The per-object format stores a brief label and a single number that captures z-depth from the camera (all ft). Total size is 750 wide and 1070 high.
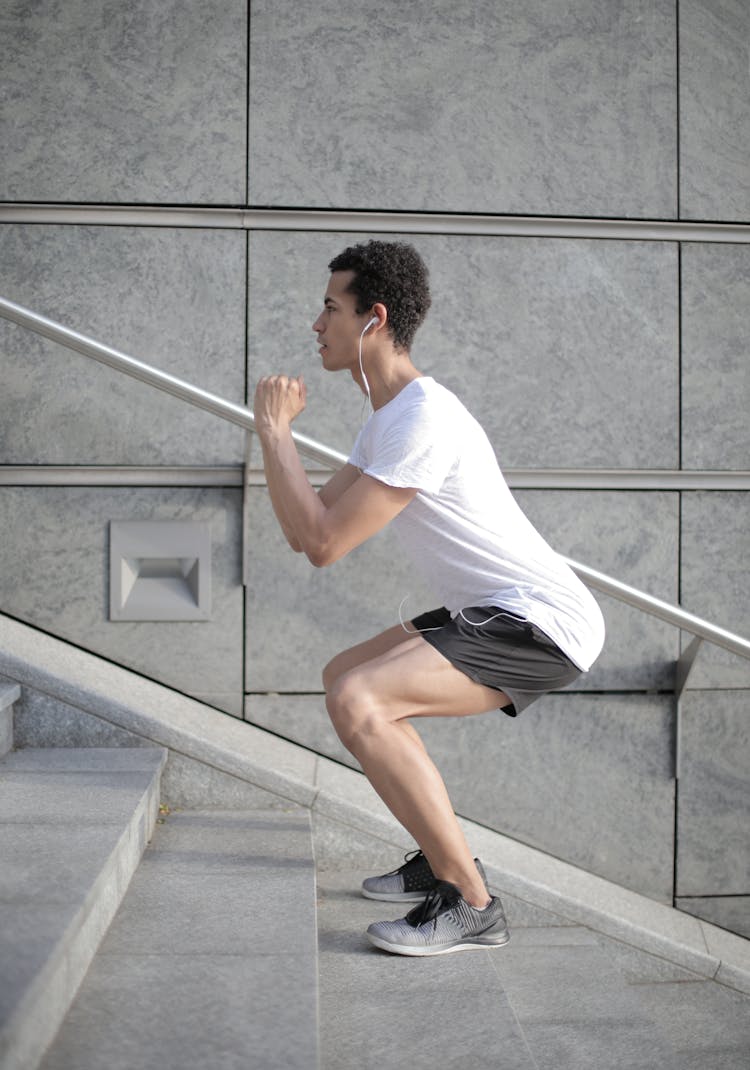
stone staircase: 5.57
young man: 7.57
